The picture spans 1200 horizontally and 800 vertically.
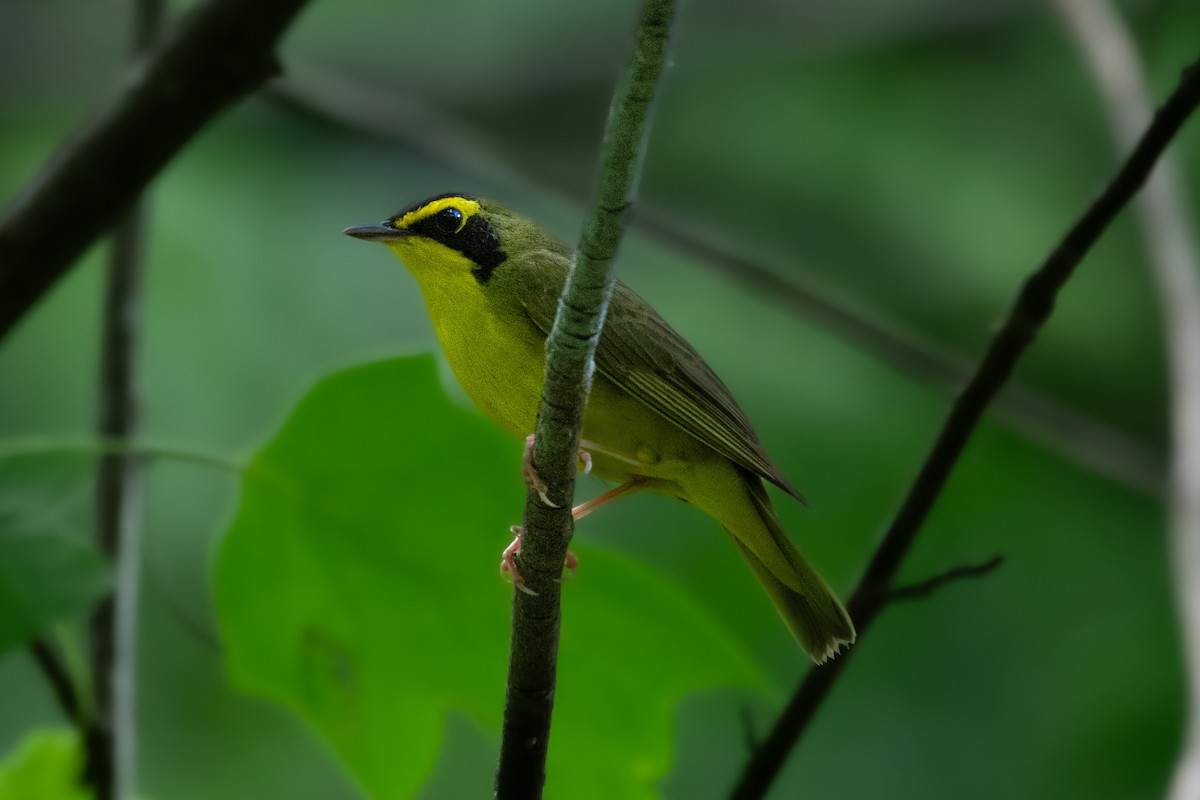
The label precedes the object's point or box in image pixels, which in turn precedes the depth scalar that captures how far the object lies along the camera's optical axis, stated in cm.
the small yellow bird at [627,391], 550
